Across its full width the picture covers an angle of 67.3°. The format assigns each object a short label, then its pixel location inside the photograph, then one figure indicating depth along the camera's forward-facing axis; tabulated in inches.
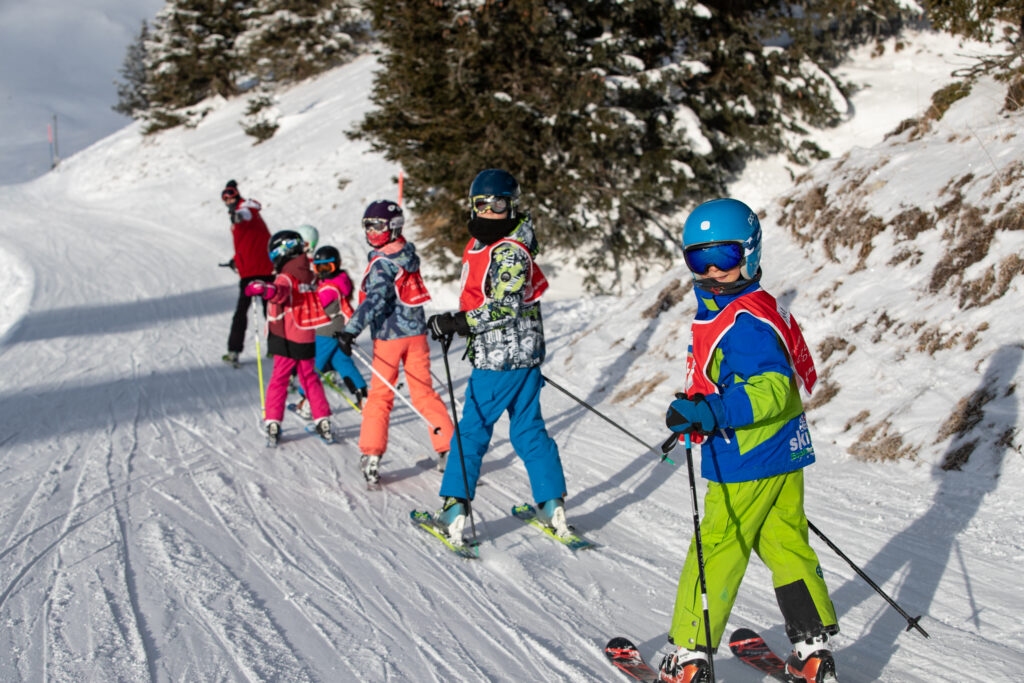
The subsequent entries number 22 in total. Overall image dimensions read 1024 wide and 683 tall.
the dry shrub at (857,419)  230.7
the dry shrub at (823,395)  245.4
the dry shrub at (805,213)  337.1
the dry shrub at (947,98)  339.3
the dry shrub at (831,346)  258.4
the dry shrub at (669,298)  353.7
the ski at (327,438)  272.8
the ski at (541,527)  180.4
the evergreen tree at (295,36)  1369.3
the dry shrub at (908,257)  265.1
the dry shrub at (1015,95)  296.2
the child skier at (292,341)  268.8
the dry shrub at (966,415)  201.0
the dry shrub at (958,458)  195.5
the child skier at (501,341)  170.4
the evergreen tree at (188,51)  1499.8
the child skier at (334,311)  287.0
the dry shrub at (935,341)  226.7
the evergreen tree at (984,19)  288.5
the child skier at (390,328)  216.4
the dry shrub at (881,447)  211.9
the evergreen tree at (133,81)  2251.5
